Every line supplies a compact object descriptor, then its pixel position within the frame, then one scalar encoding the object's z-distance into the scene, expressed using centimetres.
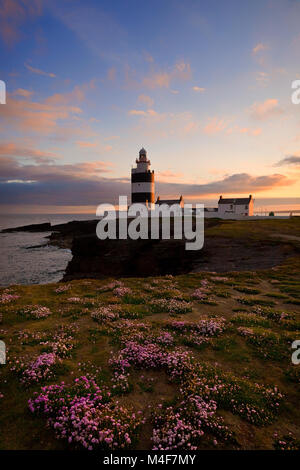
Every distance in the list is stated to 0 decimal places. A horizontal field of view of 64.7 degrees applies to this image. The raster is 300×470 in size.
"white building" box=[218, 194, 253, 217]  12125
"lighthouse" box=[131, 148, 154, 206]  9744
